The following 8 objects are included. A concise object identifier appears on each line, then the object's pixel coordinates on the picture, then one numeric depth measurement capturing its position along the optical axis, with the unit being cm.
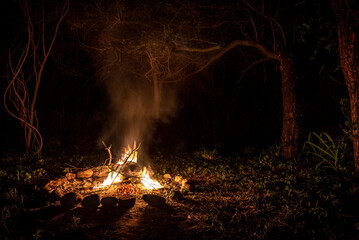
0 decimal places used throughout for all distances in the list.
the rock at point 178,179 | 600
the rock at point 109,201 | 464
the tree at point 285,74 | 686
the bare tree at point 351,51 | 506
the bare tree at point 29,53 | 746
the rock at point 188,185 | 543
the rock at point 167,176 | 635
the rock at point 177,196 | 499
